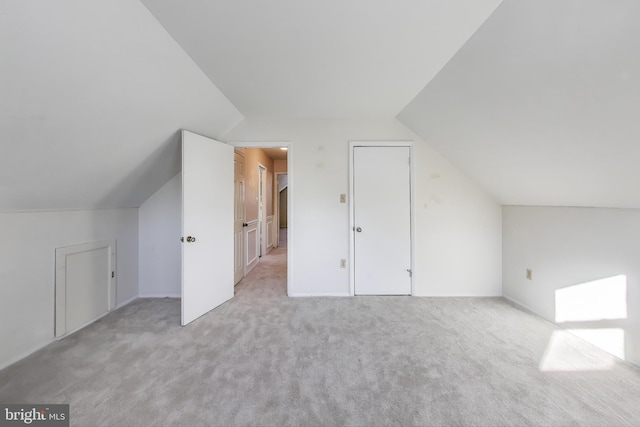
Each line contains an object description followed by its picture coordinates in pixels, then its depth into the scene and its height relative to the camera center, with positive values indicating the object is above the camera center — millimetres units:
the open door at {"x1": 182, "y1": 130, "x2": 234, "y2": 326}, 2332 -98
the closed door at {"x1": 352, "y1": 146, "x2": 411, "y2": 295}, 3039 -64
